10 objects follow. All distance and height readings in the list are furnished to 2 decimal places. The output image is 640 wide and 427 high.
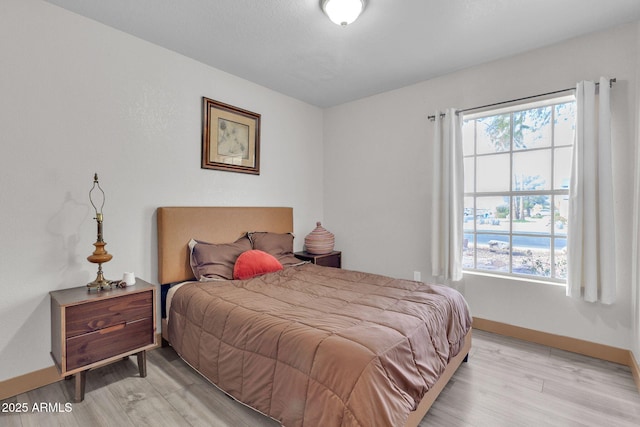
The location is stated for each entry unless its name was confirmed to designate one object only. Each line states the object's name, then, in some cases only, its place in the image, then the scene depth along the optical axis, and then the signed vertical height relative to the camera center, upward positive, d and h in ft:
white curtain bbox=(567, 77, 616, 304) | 7.52 +0.32
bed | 4.23 -2.13
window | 8.81 +0.87
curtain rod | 7.70 +3.52
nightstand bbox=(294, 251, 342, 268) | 12.06 -1.79
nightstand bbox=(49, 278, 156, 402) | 5.89 -2.41
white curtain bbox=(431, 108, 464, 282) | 9.95 +0.56
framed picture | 9.80 +2.63
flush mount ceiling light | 6.60 +4.61
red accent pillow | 8.81 -1.54
